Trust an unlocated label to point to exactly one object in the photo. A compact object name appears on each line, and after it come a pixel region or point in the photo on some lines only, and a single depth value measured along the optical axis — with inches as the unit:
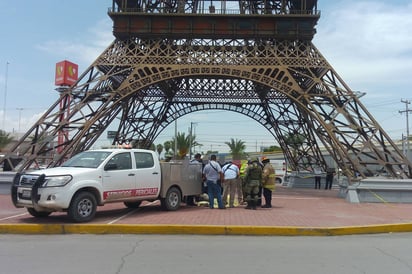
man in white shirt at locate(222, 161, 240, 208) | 549.0
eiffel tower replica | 804.0
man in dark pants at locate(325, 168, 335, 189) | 1079.0
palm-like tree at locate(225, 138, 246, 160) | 3052.9
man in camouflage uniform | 540.1
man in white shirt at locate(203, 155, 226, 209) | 530.6
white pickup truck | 388.5
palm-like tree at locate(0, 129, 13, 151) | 2636.3
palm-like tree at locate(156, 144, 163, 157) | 3595.0
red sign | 2206.0
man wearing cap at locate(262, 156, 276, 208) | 556.4
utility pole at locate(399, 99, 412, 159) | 2564.0
